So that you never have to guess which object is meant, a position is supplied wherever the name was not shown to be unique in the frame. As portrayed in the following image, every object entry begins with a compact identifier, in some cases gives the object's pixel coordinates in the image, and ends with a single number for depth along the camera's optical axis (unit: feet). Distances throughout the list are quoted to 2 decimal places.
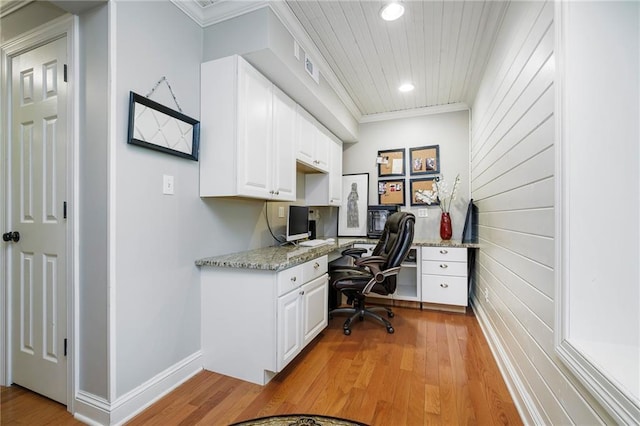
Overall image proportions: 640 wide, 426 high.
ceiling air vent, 7.41
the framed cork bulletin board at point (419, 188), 11.75
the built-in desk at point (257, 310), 5.62
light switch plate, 5.42
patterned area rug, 4.56
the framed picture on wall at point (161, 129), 4.82
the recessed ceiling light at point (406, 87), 9.88
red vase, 10.88
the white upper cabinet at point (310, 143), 8.63
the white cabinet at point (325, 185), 11.13
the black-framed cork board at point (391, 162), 12.33
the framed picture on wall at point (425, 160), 11.78
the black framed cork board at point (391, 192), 12.32
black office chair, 7.91
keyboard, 8.88
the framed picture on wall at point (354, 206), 12.39
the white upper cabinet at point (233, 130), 6.01
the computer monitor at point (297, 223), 8.64
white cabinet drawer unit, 9.68
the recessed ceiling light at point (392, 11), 5.92
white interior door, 5.07
